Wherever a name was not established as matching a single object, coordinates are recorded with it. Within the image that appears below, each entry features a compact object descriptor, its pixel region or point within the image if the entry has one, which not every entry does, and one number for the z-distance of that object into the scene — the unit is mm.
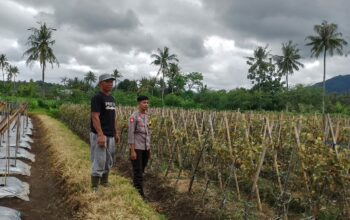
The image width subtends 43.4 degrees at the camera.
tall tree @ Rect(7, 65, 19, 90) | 79625
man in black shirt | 6629
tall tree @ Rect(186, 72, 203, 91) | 60031
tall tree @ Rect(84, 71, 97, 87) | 79112
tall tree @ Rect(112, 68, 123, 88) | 70275
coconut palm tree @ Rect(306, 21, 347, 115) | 42816
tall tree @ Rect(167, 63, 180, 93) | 58344
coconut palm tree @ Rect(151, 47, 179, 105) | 58156
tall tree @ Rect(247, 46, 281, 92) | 52219
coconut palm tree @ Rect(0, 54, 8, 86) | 73688
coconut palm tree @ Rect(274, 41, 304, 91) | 55469
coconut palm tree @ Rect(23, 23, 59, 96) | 52094
